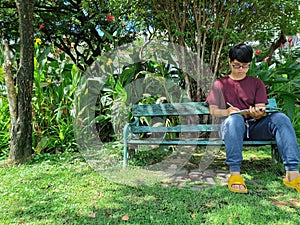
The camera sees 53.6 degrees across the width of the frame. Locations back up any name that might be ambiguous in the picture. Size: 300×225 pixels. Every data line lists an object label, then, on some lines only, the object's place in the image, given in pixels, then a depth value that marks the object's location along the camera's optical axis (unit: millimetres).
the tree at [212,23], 3770
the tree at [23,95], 3205
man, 2426
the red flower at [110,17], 4422
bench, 3039
